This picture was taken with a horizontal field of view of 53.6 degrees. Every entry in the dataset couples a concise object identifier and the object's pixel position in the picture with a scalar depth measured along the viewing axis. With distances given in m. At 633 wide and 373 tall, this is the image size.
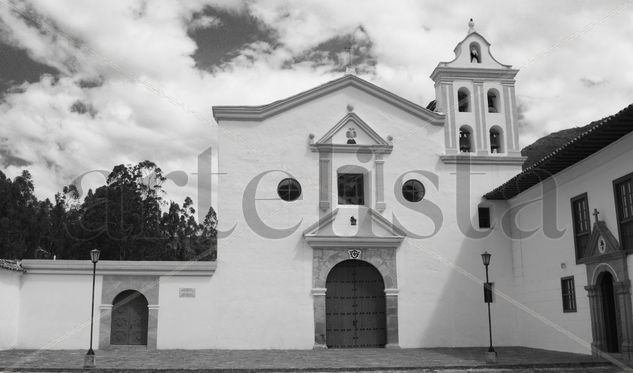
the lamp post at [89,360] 12.03
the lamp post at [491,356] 12.91
